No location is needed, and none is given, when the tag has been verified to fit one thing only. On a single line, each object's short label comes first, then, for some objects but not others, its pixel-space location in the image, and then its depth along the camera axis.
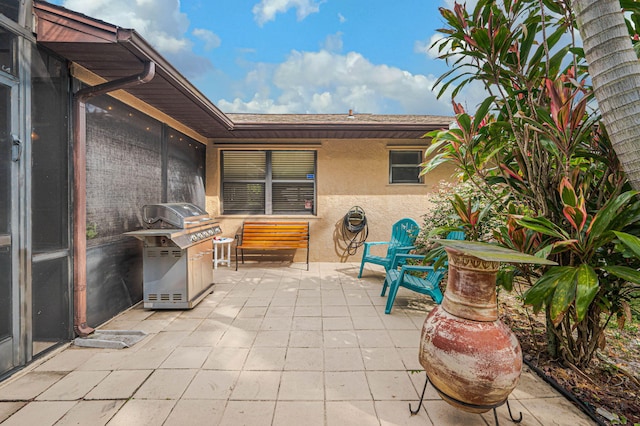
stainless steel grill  3.13
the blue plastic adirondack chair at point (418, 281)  3.00
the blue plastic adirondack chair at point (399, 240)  4.09
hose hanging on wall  5.69
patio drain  2.44
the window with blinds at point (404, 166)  5.83
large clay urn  1.35
